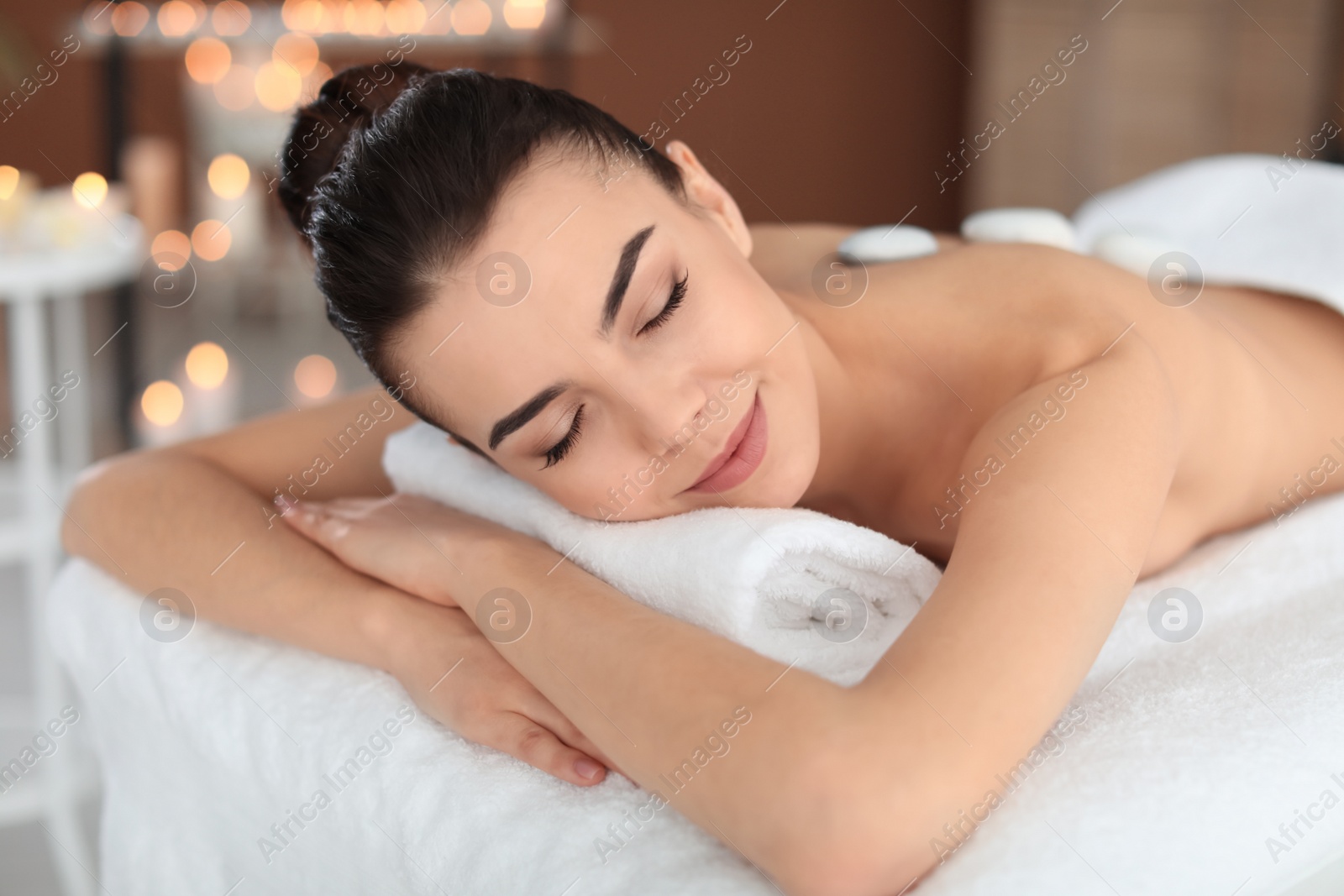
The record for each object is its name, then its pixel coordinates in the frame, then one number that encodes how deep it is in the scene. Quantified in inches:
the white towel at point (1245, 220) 54.1
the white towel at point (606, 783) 25.5
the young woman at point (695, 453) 26.8
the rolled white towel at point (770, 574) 31.8
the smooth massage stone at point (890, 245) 50.8
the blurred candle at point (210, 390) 136.3
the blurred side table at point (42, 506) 67.2
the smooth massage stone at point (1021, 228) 54.0
